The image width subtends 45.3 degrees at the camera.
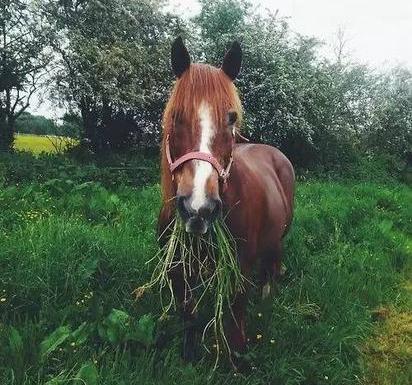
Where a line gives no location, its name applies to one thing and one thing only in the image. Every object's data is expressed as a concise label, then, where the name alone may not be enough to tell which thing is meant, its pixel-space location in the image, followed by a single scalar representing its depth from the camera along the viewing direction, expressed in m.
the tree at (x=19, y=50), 10.27
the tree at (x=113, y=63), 10.77
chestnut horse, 2.49
